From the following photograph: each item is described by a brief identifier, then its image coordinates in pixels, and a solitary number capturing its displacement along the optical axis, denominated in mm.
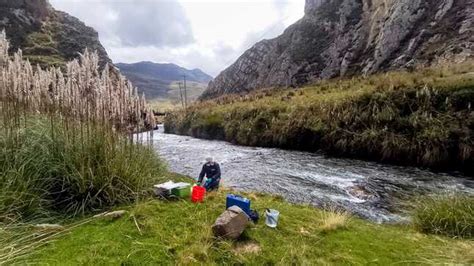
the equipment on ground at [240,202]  6148
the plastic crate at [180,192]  7074
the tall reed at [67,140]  6020
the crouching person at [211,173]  8594
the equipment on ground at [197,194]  6980
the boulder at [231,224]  5320
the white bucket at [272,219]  5992
